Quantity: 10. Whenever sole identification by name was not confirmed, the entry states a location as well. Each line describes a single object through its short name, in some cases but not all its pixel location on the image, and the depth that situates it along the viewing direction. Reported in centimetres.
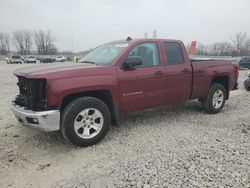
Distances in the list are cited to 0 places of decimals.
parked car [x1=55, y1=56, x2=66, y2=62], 3981
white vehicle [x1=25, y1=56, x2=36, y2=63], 3852
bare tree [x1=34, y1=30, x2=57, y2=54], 7558
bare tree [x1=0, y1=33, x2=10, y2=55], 7539
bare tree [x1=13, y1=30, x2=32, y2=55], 7674
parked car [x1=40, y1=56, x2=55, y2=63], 3975
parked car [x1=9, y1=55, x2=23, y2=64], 3588
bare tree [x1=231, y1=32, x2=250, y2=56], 4966
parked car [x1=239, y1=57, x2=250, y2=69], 1891
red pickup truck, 290
